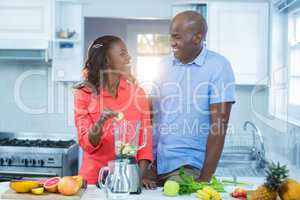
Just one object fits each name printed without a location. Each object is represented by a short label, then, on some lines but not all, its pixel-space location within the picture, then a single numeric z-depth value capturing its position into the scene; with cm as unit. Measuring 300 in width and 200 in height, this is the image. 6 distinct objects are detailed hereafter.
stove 350
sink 322
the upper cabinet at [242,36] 355
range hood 368
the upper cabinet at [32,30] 367
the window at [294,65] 341
